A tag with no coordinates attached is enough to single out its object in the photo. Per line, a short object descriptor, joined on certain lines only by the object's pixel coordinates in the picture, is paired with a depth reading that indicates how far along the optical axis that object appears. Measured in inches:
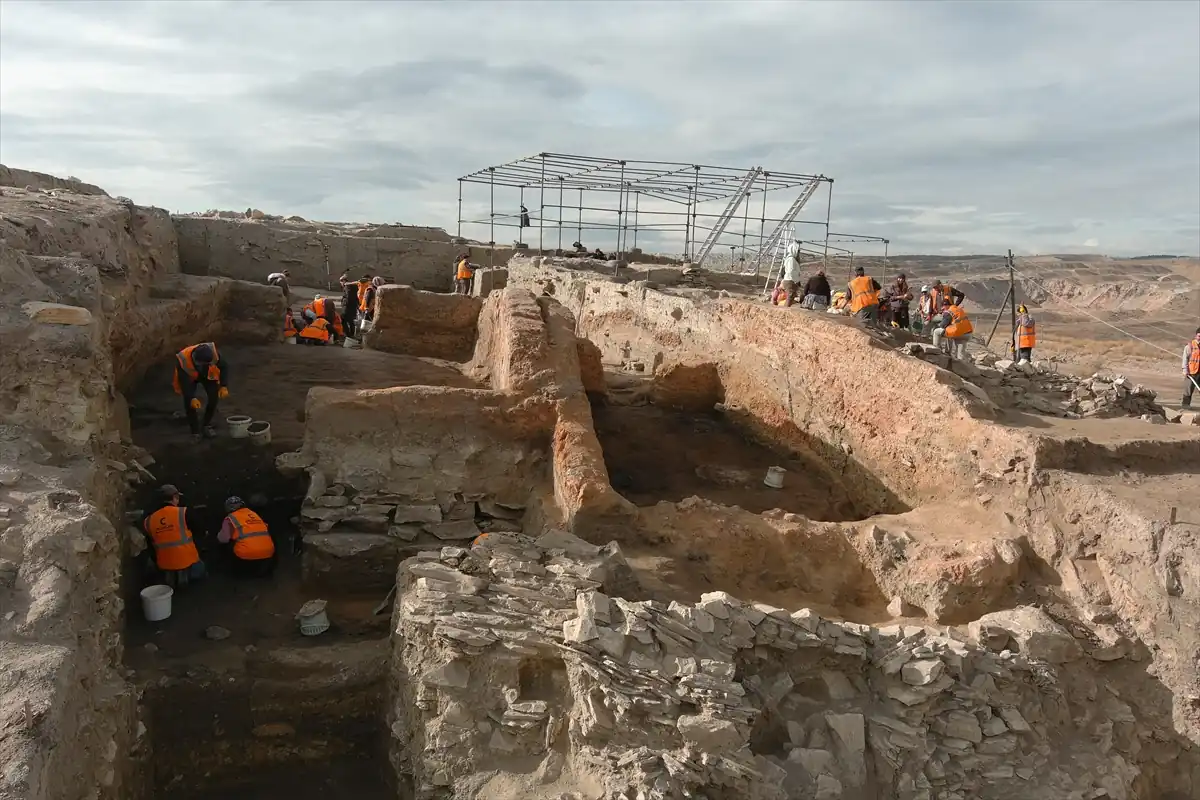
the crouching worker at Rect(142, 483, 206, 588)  239.9
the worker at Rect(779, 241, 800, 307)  458.0
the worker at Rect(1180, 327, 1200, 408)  447.8
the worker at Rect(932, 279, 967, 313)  447.8
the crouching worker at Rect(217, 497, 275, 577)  253.9
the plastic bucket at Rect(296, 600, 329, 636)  233.6
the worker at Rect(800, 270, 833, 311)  432.5
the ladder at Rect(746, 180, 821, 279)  609.3
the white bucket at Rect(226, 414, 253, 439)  309.3
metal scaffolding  607.5
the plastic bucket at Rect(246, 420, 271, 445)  308.3
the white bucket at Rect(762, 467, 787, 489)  337.4
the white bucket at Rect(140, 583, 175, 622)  230.4
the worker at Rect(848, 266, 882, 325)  421.1
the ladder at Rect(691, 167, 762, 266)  603.5
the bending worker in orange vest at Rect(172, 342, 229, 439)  306.5
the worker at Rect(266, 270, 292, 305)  531.5
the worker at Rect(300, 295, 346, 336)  478.3
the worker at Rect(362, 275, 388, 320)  525.4
